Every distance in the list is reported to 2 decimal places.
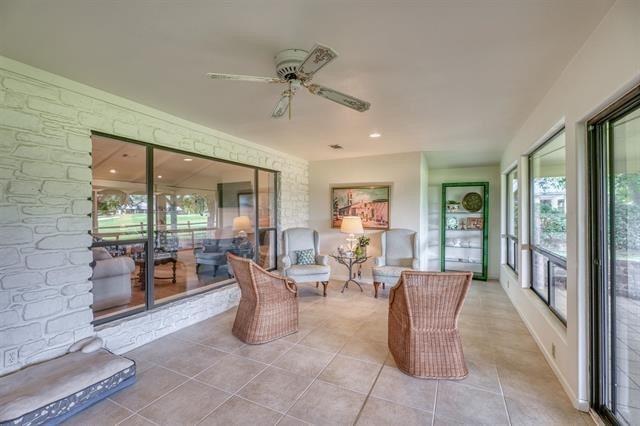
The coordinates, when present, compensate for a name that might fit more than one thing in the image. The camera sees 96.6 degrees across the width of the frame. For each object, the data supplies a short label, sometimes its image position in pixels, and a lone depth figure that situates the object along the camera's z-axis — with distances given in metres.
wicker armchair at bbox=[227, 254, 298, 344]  2.95
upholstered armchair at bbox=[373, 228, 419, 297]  4.56
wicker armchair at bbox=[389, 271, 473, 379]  2.28
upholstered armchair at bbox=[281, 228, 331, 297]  4.46
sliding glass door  1.59
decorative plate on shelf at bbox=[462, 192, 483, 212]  5.81
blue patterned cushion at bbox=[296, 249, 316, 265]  4.89
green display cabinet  5.80
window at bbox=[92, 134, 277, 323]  2.84
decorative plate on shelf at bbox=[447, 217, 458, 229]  6.04
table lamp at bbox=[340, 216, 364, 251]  4.94
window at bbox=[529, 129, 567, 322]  2.57
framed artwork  5.33
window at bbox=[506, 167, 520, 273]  4.25
